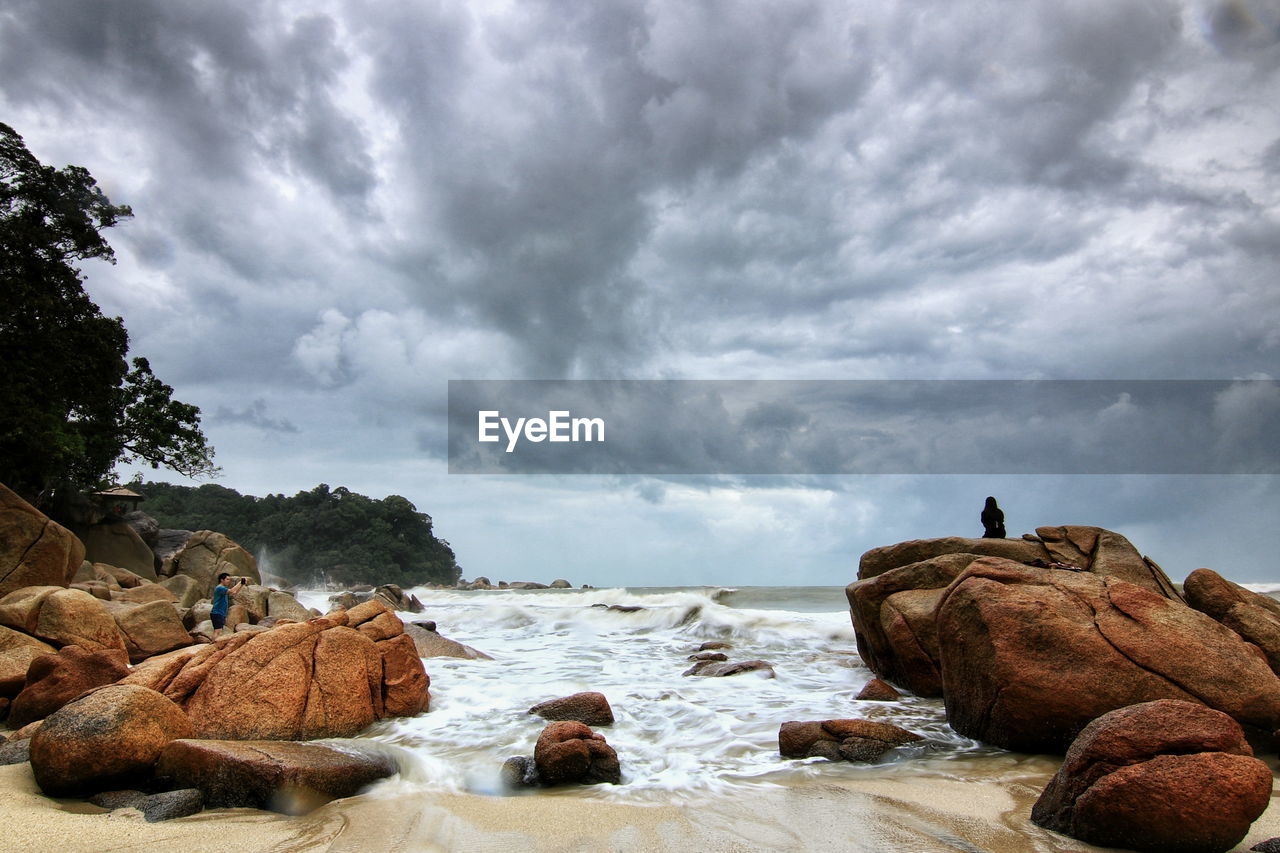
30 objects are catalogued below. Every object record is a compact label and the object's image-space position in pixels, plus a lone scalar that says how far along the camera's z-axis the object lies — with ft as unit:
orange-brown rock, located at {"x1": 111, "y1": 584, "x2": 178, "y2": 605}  53.43
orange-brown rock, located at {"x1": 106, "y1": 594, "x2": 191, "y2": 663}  35.42
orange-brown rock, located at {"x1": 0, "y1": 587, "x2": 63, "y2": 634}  29.84
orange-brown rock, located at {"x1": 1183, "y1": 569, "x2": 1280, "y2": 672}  27.17
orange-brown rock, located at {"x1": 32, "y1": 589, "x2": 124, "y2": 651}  30.45
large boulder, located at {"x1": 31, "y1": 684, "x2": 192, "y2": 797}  17.24
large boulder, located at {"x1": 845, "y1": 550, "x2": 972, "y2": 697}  32.30
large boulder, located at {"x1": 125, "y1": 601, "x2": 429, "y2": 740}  23.43
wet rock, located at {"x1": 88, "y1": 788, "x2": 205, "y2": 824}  16.09
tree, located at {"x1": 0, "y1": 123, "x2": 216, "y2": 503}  61.41
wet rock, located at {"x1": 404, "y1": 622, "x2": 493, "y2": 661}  44.65
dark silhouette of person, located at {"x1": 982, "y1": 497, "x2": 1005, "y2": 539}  42.16
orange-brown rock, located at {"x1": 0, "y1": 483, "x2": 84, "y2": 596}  40.47
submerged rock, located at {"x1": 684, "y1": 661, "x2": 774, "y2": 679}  39.44
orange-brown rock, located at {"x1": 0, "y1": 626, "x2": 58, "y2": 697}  25.70
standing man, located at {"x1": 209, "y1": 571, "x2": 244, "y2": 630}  48.60
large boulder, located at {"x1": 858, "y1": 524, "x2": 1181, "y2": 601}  33.32
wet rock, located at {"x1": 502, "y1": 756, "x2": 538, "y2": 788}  19.94
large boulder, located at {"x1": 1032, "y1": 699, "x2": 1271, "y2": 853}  13.28
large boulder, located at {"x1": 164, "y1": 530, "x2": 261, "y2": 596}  85.71
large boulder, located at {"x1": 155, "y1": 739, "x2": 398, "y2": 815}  17.08
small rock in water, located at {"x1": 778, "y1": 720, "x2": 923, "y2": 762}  21.98
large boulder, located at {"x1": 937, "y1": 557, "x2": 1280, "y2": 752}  20.85
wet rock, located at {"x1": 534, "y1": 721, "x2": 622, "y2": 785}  19.77
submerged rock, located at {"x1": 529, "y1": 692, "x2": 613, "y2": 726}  27.40
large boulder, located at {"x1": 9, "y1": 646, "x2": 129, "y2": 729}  23.88
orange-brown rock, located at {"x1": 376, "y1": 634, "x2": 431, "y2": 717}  28.07
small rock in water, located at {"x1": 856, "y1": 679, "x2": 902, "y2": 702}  31.73
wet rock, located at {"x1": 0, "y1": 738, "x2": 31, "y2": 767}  19.48
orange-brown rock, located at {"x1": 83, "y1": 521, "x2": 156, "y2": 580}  86.22
